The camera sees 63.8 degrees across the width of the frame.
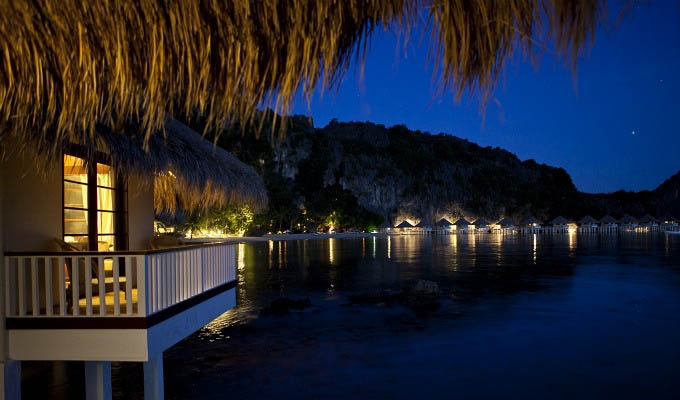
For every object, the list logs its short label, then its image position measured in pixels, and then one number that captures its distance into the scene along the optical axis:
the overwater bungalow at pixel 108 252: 4.37
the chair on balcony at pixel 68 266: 5.49
